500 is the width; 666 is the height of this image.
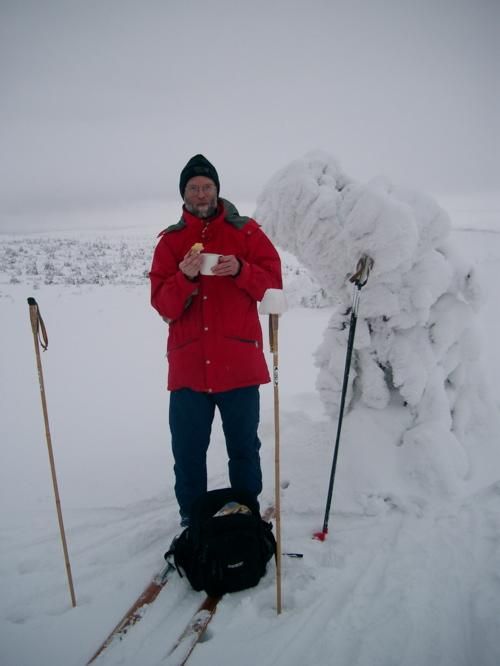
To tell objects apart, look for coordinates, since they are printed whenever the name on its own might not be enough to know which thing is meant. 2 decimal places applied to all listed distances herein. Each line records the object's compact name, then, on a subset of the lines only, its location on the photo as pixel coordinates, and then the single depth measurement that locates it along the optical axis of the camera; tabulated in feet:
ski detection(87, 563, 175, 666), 6.15
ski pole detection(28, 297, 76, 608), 6.56
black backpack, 6.87
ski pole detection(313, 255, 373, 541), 8.16
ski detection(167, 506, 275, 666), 5.84
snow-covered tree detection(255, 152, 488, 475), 9.07
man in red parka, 7.88
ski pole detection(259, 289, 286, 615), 6.42
